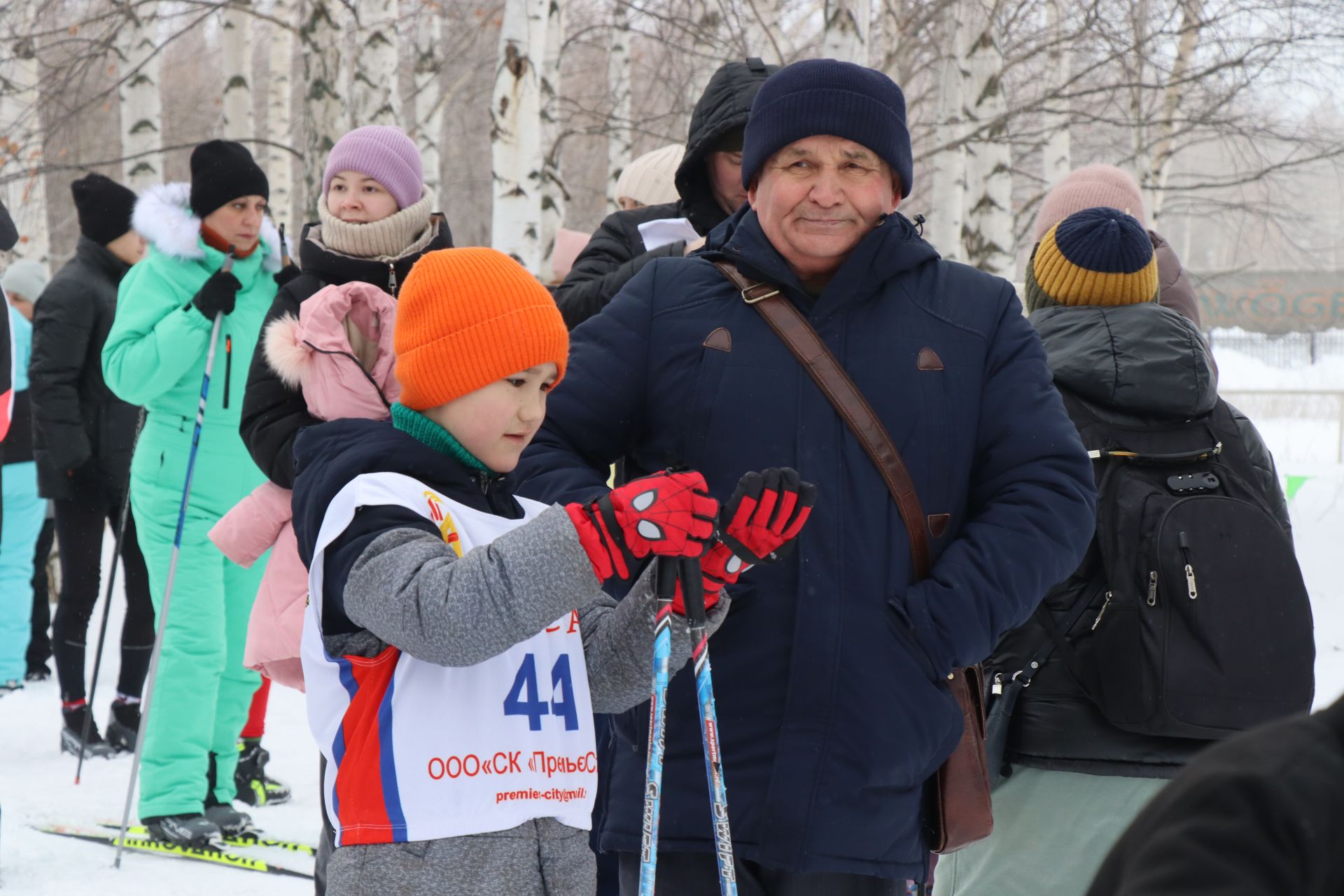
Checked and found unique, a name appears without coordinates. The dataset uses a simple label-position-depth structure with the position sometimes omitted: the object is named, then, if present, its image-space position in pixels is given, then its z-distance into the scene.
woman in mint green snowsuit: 9.03
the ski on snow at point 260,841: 9.09
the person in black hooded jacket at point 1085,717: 5.81
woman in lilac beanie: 7.36
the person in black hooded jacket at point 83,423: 11.72
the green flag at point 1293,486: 20.95
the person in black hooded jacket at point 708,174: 6.86
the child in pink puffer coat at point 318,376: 6.90
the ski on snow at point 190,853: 8.62
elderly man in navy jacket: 4.58
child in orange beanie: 3.89
